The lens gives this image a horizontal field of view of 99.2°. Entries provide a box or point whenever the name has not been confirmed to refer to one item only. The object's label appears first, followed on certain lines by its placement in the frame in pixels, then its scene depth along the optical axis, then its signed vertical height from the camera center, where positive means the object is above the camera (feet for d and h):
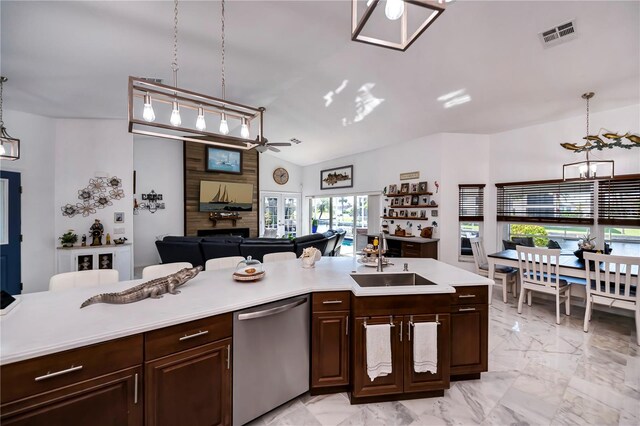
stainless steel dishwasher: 5.55 -3.15
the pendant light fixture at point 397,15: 3.44 +2.72
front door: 12.66 -0.77
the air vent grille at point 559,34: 8.71 +5.87
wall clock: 29.04 +3.98
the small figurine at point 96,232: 15.74 -1.09
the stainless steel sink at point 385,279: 7.78 -1.95
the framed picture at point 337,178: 24.53 +3.29
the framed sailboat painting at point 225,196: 24.71 +1.54
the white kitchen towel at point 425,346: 6.47 -3.21
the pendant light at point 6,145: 9.39 +2.54
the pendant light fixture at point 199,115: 5.74 +2.40
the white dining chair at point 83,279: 6.40 -1.61
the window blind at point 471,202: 17.15 +0.63
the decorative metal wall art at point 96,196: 15.49 +1.04
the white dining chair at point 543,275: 11.15 -2.77
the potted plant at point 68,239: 14.92 -1.40
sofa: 15.60 -2.00
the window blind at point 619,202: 11.78 +0.43
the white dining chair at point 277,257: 10.05 -1.66
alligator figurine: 5.14 -1.58
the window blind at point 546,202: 13.65 +0.53
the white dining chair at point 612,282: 9.34 -2.58
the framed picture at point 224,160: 25.07 +4.98
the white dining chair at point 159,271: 7.14 -1.55
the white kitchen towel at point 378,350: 6.34 -3.21
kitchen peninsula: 3.78 -2.27
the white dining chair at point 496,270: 13.71 -3.05
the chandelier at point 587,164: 10.85 +1.94
